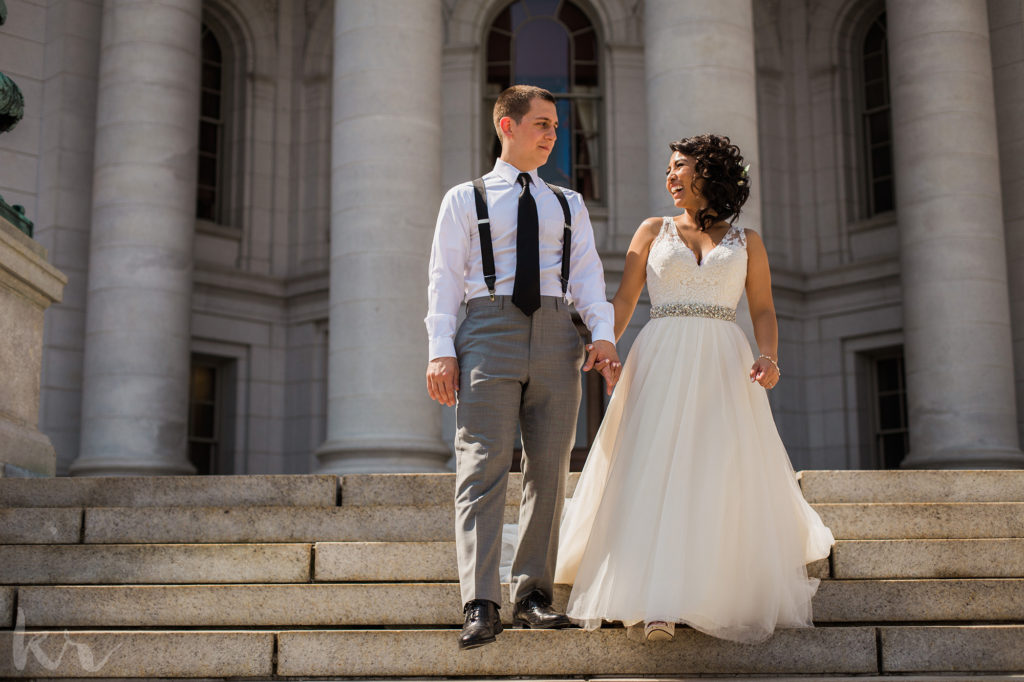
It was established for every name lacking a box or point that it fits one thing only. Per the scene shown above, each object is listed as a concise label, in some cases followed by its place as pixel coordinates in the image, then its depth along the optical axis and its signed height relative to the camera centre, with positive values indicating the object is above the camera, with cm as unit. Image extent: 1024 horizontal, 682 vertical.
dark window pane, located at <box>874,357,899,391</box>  1994 +193
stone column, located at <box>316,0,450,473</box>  1347 +289
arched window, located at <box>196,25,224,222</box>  2045 +605
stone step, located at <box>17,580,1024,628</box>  609 -55
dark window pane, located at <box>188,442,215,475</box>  1962 +61
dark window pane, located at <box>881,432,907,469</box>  1948 +69
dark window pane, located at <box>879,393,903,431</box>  1972 +128
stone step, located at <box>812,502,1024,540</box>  720 -16
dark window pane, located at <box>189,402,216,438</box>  1977 +117
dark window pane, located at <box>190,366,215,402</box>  1992 +179
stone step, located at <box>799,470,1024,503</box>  821 +5
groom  523 +63
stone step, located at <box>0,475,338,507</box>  834 +2
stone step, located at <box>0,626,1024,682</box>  549 -72
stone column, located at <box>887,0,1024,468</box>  1566 +340
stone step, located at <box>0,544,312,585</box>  676 -38
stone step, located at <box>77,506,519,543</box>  743 -19
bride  544 +15
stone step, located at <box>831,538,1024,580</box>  659 -35
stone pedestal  891 +111
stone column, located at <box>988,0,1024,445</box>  1730 +523
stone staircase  556 -49
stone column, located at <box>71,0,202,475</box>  1534 +322
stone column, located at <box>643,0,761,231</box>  1366 +460
